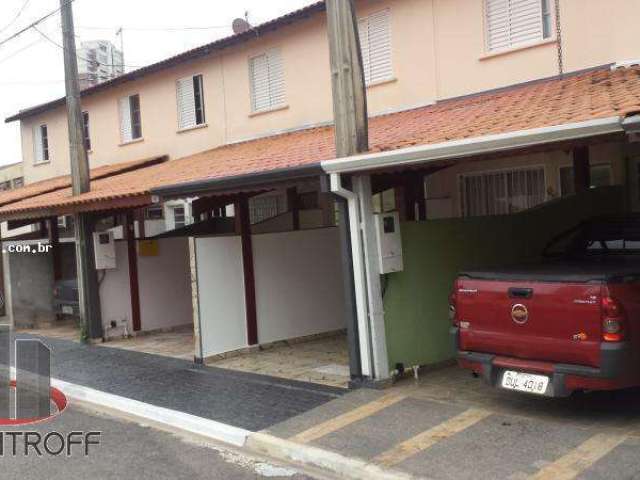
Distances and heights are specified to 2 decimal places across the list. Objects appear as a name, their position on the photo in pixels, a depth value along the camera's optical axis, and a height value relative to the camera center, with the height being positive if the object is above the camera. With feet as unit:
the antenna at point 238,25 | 61.77 +17.86
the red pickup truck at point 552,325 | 19.11 -3.27
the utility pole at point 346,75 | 26.32 +5.52
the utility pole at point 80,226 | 42.04 +0.82
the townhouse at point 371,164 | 26.30 +2.32
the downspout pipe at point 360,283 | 26.25 -2.24
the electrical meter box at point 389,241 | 26.09 -0.77
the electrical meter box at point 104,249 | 41.73 -0.61
